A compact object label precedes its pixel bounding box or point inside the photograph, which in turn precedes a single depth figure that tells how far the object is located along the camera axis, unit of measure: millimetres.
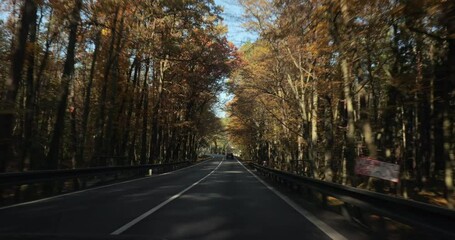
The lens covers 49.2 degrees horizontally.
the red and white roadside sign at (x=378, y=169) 10578
